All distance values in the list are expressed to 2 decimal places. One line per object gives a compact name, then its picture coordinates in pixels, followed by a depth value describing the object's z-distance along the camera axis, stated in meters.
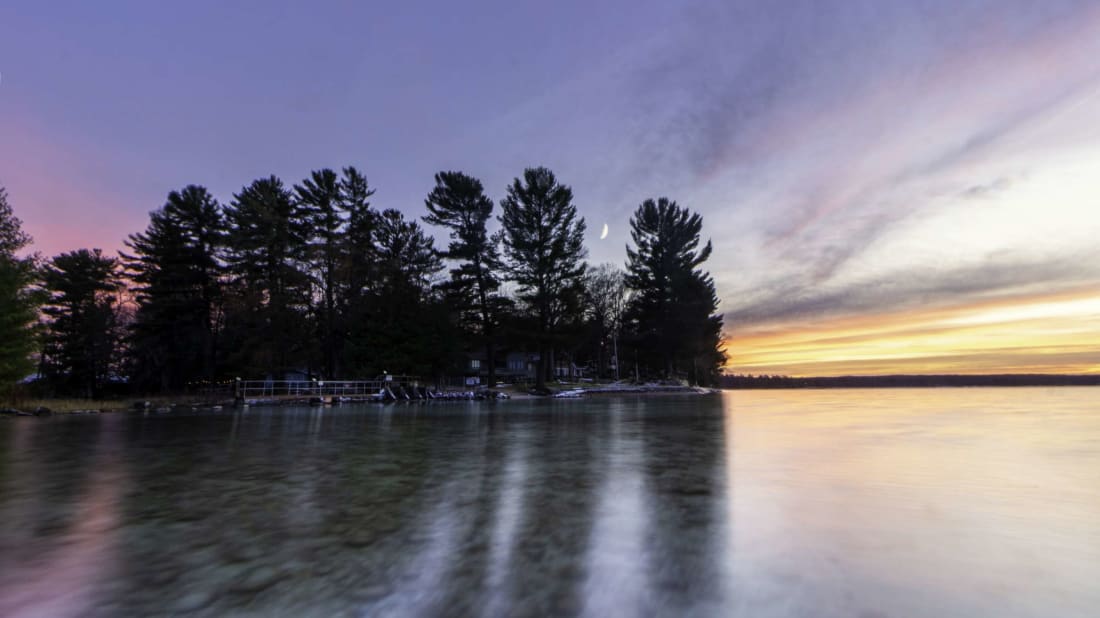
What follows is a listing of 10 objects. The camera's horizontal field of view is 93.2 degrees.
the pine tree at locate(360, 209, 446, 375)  38.72
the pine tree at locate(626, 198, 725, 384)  48.16
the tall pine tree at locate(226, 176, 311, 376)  35.97
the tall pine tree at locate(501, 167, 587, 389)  41.47
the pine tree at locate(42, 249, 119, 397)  41.84
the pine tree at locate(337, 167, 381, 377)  38.84
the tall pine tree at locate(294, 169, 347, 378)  38.25
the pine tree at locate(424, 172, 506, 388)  43.38
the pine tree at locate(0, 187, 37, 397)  21.12
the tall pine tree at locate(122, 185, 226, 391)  39.53
